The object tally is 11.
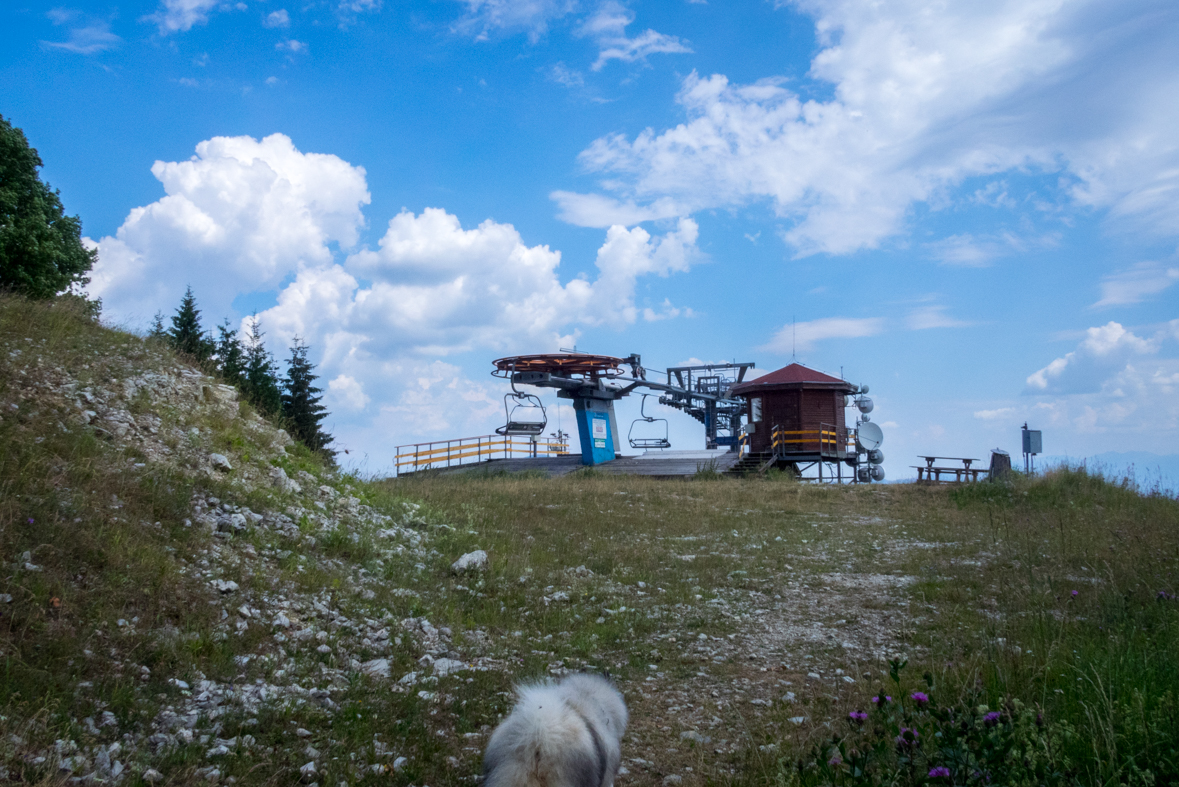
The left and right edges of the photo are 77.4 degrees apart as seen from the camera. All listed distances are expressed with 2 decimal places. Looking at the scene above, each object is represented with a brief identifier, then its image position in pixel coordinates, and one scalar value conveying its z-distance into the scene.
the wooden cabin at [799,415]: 34.50
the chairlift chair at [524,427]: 35.16
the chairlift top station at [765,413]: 33.19
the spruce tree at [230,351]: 28.84
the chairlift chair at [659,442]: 44.28
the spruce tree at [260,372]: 28.73
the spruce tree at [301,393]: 30.31
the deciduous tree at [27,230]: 16.09
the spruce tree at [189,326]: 27.31
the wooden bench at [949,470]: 24.58
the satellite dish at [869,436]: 34.19
